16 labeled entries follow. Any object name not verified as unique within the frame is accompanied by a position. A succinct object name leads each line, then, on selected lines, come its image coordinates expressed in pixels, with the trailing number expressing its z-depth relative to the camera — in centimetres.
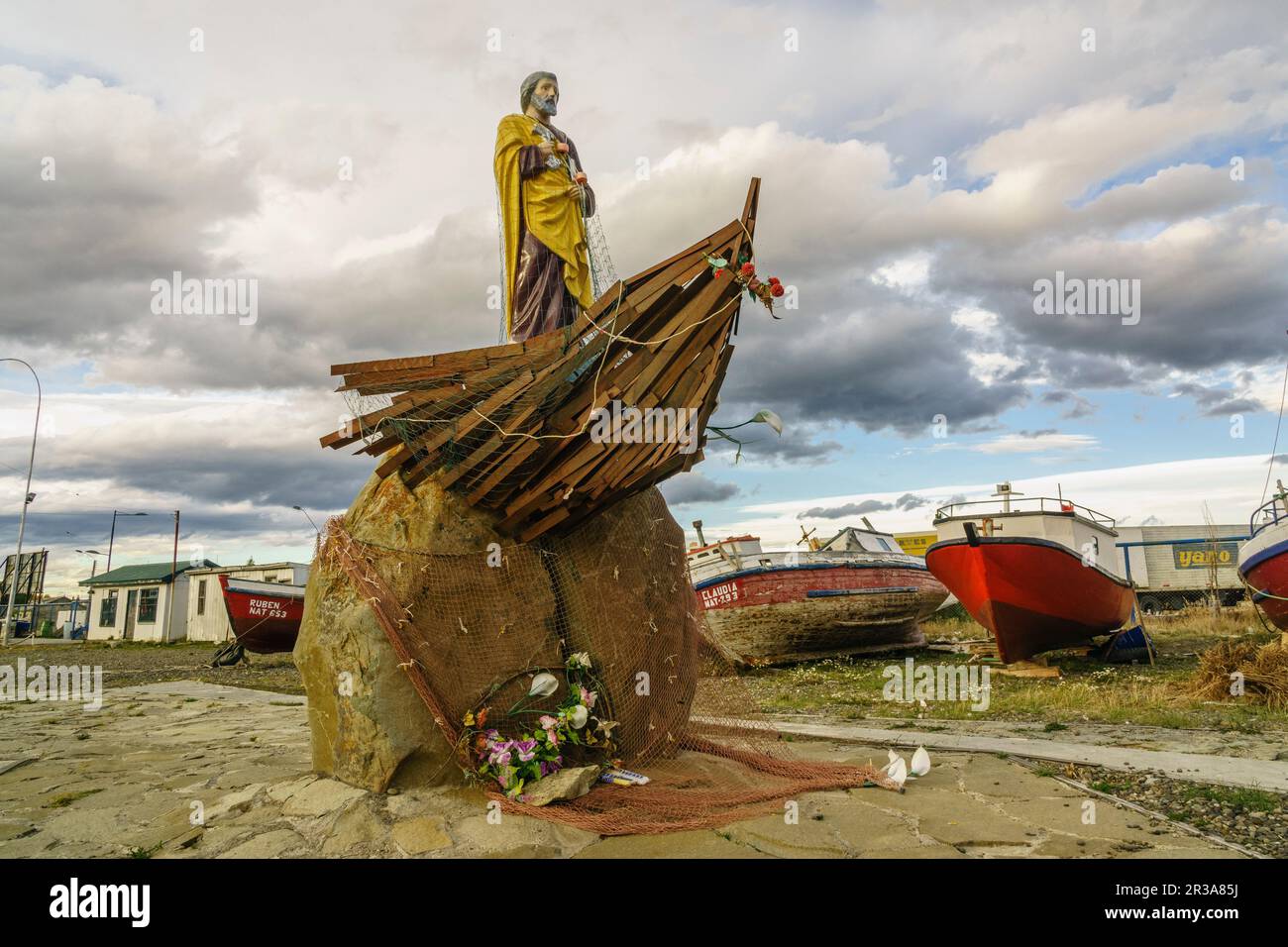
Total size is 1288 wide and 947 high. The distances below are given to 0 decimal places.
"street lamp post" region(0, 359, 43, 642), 3216
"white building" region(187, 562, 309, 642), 3372
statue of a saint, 624
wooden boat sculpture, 502
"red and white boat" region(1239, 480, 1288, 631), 1272
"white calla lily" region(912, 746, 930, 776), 563
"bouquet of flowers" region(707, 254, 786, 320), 505
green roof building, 3797
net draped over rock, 508
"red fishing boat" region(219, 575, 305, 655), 2152
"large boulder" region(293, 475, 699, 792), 513
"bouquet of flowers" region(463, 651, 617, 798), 507
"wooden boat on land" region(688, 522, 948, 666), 1631
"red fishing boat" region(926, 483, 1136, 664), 1334
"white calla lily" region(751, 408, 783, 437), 545
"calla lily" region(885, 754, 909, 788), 536
